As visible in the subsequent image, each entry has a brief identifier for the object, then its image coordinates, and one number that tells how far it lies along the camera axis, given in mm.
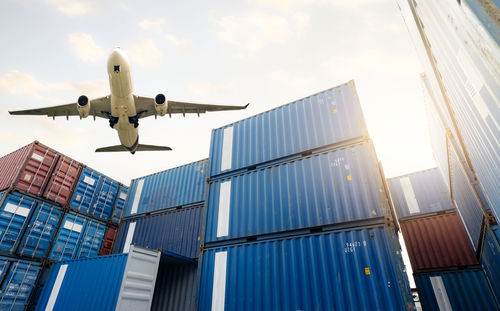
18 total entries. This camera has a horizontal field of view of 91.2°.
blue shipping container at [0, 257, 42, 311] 10836
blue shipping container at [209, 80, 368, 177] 8148
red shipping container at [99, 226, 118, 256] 15038
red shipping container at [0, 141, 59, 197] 12578
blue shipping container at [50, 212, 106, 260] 13289
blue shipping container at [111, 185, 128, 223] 16219
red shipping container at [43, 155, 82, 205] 13625
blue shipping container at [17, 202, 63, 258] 12156
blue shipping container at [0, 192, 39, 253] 11484
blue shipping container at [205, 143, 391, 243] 6820
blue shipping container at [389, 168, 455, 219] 12719
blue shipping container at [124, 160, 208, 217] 13078
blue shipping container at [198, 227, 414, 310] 5641
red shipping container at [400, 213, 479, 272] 11047
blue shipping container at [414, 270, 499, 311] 9688
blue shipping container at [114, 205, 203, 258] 11633
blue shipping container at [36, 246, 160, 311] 7691
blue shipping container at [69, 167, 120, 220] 14789
